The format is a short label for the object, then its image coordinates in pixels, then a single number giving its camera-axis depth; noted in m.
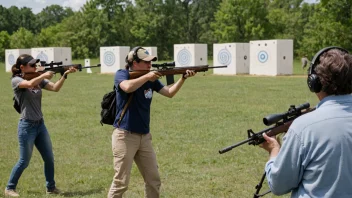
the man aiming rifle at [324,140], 2.27
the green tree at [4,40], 80.43
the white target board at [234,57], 32.44
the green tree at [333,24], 40.34
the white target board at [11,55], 44.93
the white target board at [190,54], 34.88
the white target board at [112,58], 38.03
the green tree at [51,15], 118.62
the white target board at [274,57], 30.16
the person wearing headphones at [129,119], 4.59
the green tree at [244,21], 60.97
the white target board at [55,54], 40.56
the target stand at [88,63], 39.59
